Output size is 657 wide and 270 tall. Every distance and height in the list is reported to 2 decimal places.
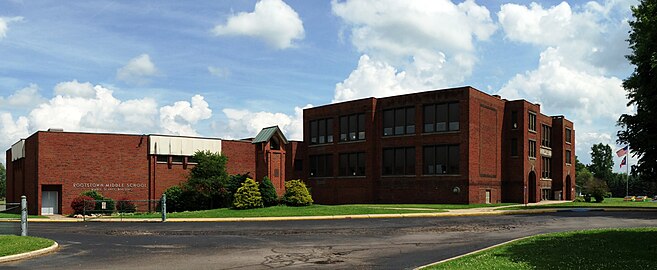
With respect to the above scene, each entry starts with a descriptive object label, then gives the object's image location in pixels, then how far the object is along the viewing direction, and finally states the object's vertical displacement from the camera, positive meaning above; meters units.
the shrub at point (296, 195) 48.19 -3.55
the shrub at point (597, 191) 62.41 -4.32
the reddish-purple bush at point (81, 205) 45.97 -4.17
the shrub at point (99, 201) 46.03 -3.95
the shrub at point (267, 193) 47.72 -3.35
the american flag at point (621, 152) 68.30 -0.09
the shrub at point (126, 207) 48.75 -4.59
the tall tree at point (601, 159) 151.00 -1.98
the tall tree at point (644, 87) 14.86 +1.74
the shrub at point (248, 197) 45.19 -3.48
